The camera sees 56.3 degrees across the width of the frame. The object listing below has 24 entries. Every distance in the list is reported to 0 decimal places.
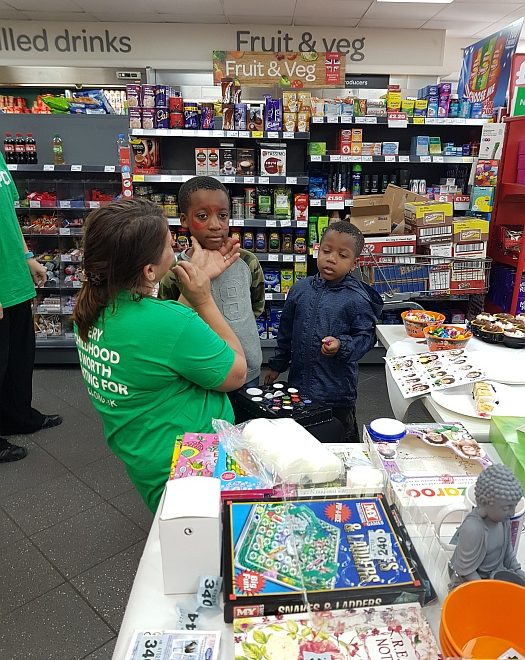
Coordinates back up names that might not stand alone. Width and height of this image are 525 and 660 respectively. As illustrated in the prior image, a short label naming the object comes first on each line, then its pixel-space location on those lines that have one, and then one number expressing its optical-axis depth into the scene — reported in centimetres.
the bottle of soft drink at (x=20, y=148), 398
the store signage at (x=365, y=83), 525
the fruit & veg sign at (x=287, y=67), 420
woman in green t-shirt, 126
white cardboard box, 84
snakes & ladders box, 82
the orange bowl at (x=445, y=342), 208
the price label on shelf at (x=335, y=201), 407
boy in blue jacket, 218
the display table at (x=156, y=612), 83
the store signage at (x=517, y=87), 382
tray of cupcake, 222
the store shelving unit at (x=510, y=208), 351
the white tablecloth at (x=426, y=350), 158
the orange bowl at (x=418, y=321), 234
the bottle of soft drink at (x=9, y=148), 400
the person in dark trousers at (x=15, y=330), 283
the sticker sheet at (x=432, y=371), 178
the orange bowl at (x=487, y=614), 76
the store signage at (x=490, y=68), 392
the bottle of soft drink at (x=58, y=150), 398
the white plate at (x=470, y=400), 162
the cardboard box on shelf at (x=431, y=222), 331
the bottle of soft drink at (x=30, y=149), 399
